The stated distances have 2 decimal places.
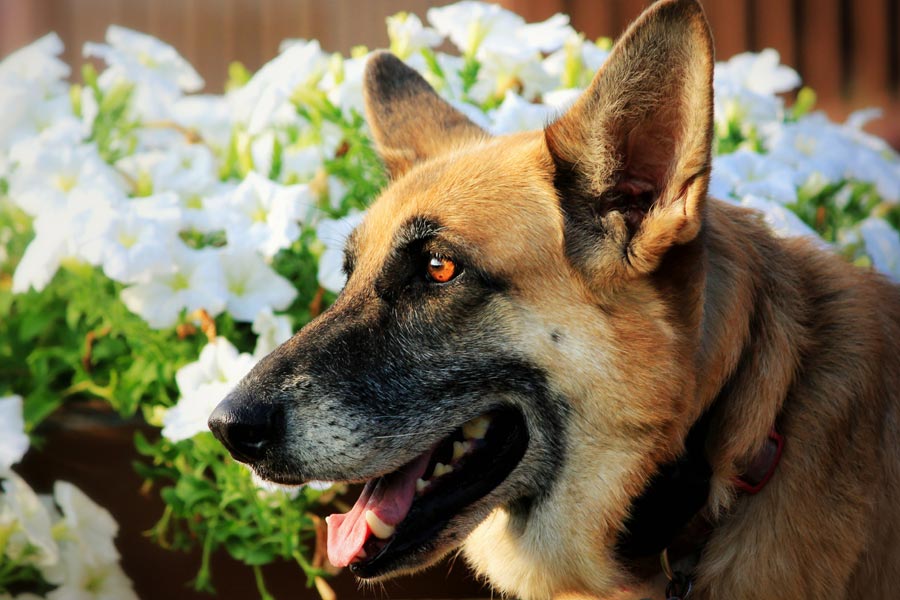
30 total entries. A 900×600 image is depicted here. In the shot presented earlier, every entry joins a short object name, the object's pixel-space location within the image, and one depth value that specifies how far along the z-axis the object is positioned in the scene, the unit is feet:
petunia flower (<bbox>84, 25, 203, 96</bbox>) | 12.48
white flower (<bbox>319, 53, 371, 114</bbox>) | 12.00
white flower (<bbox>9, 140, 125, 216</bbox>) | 10.53
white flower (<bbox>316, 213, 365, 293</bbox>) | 10.10
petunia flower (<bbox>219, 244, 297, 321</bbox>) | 10.15
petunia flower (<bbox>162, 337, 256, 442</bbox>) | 9.24
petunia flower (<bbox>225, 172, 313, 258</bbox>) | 10.16
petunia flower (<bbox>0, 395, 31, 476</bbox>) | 9.36
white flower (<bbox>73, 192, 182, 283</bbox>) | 9.70
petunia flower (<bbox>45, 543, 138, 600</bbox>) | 9.70
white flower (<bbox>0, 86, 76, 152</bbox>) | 11.86
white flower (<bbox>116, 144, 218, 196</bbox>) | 11.28
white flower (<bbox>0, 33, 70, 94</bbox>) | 12.31
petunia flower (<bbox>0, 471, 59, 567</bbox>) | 9.42
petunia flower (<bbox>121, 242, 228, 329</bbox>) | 9.82
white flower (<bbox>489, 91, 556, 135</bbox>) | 11.34
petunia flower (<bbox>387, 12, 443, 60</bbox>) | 12.84
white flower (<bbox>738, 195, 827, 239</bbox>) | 10.58
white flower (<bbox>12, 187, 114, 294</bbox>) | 9.82
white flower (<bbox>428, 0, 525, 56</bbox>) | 12.75
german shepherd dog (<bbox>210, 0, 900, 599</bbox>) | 7.60
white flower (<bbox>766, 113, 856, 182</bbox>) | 12.59
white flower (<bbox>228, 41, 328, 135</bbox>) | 11.85
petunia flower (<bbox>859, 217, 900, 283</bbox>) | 11.69
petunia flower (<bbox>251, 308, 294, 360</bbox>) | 9.79
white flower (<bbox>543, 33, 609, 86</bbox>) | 12.84
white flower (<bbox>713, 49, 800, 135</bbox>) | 13.30
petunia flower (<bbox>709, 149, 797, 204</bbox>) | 11.62
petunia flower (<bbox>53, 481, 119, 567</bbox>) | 9.64
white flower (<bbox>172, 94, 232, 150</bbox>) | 12.82
